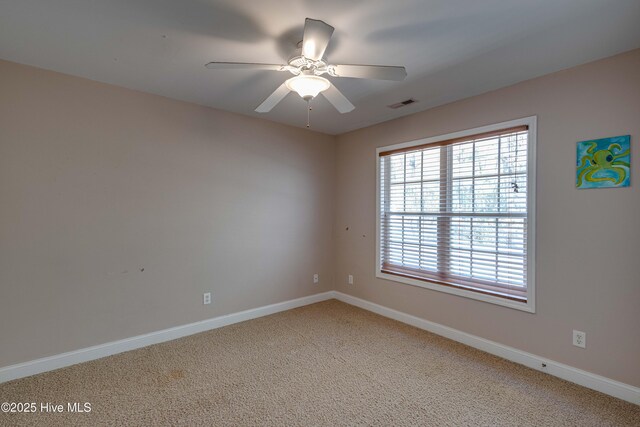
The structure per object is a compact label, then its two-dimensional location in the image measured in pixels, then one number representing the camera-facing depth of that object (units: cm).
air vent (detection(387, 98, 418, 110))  303
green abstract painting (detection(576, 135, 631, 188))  212
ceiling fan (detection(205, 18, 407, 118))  160
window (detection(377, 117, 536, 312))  264
